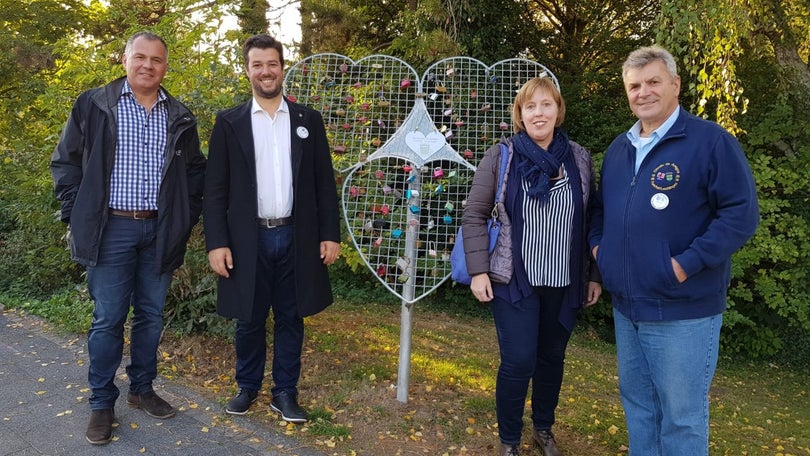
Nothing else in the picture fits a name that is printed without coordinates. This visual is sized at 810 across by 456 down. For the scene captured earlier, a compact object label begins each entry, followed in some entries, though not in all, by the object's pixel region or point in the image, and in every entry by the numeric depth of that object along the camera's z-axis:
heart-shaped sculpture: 3.26
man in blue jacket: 2.06
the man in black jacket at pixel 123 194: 2.80
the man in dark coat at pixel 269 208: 2.91
